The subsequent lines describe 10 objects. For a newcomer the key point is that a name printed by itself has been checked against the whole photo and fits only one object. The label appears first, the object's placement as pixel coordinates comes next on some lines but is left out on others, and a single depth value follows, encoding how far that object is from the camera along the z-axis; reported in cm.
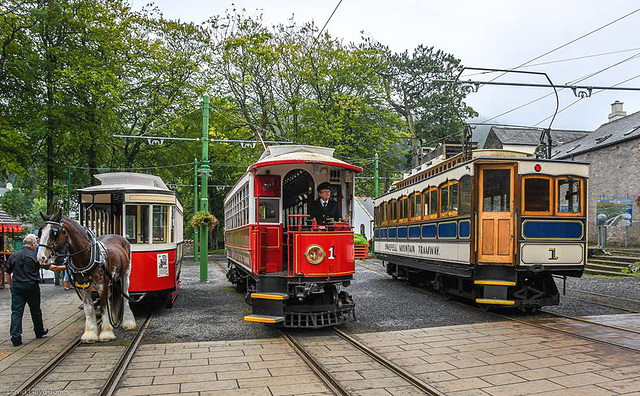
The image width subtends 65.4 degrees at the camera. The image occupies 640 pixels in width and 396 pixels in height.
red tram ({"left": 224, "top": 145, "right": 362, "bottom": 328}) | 838
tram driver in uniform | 909
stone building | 2162
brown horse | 720
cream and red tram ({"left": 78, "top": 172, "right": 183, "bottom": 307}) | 984
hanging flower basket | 1605
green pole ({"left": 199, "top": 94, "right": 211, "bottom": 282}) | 1653
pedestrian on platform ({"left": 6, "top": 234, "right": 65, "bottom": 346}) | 743
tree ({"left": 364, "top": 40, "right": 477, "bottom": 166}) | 3678
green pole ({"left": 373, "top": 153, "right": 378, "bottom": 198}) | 2728
